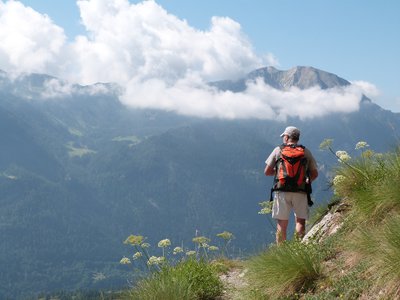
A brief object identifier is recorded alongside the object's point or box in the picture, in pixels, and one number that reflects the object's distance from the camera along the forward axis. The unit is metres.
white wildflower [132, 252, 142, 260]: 8.82
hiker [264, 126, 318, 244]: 9.35
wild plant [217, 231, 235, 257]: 10.58
